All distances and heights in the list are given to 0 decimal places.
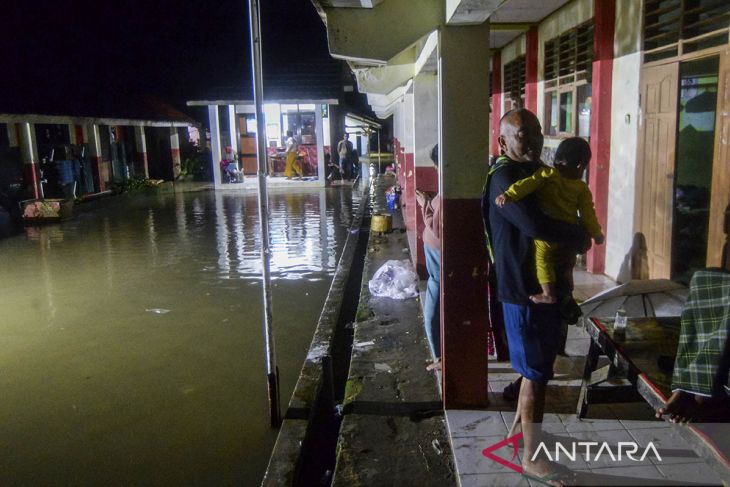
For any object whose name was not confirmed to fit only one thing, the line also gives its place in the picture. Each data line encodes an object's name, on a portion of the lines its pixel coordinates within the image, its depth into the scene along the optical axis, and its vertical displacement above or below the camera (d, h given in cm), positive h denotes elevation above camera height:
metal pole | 406 -29
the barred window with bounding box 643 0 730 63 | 504 +104
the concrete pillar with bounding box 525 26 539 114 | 993 +133
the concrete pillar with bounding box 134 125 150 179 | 2455 +56
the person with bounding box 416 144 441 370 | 482 -109
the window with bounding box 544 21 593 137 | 773 +90
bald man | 315 -67
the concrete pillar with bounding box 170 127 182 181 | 2465 +31
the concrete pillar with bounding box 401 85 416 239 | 1017 -19
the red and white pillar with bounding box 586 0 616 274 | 661 +37
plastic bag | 736 -165
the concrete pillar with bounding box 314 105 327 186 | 2066 +37
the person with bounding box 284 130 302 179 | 2155 -10
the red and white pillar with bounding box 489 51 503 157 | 1307 +126
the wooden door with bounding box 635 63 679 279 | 551 -20
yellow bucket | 1134 -136
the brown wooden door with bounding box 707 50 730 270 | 473 -28
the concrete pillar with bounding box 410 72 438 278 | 722 +18
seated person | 266 -97
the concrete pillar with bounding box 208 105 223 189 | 2023 +78
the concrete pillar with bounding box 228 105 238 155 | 2175 +118
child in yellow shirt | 306 -31
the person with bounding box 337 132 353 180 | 2230 -8
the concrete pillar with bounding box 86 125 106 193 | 2011 +22
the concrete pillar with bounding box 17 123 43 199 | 1622 +27
